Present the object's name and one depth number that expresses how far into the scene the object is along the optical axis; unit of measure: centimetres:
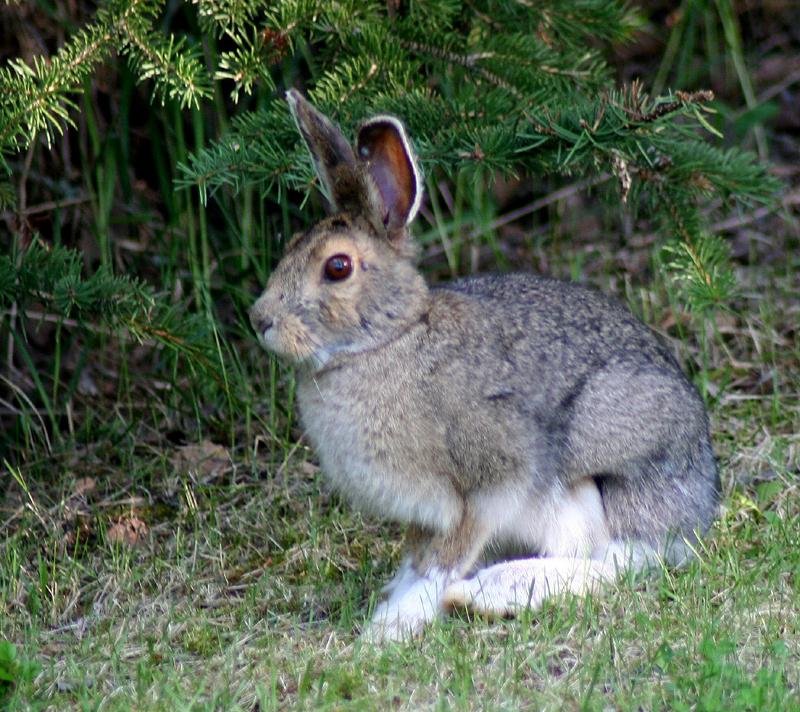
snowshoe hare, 831
